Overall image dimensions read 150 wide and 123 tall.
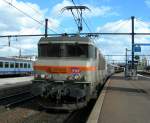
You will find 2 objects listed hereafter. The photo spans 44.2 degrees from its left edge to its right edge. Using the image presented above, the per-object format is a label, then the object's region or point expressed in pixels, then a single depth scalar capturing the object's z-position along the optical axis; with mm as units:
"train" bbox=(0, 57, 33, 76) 24049
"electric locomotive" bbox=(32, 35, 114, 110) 6959
